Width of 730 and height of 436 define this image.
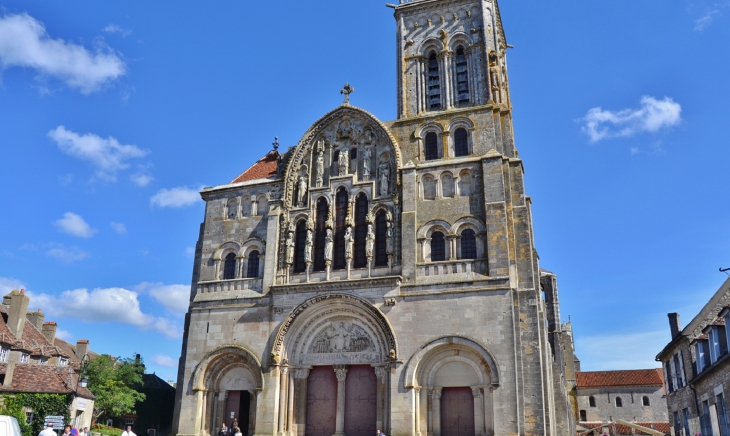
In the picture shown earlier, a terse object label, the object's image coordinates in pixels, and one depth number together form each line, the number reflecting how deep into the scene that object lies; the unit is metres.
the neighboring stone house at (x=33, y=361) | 28.38
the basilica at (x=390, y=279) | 25.47
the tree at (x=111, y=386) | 32.78
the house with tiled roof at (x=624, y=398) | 60.50
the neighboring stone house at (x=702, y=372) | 21.83
